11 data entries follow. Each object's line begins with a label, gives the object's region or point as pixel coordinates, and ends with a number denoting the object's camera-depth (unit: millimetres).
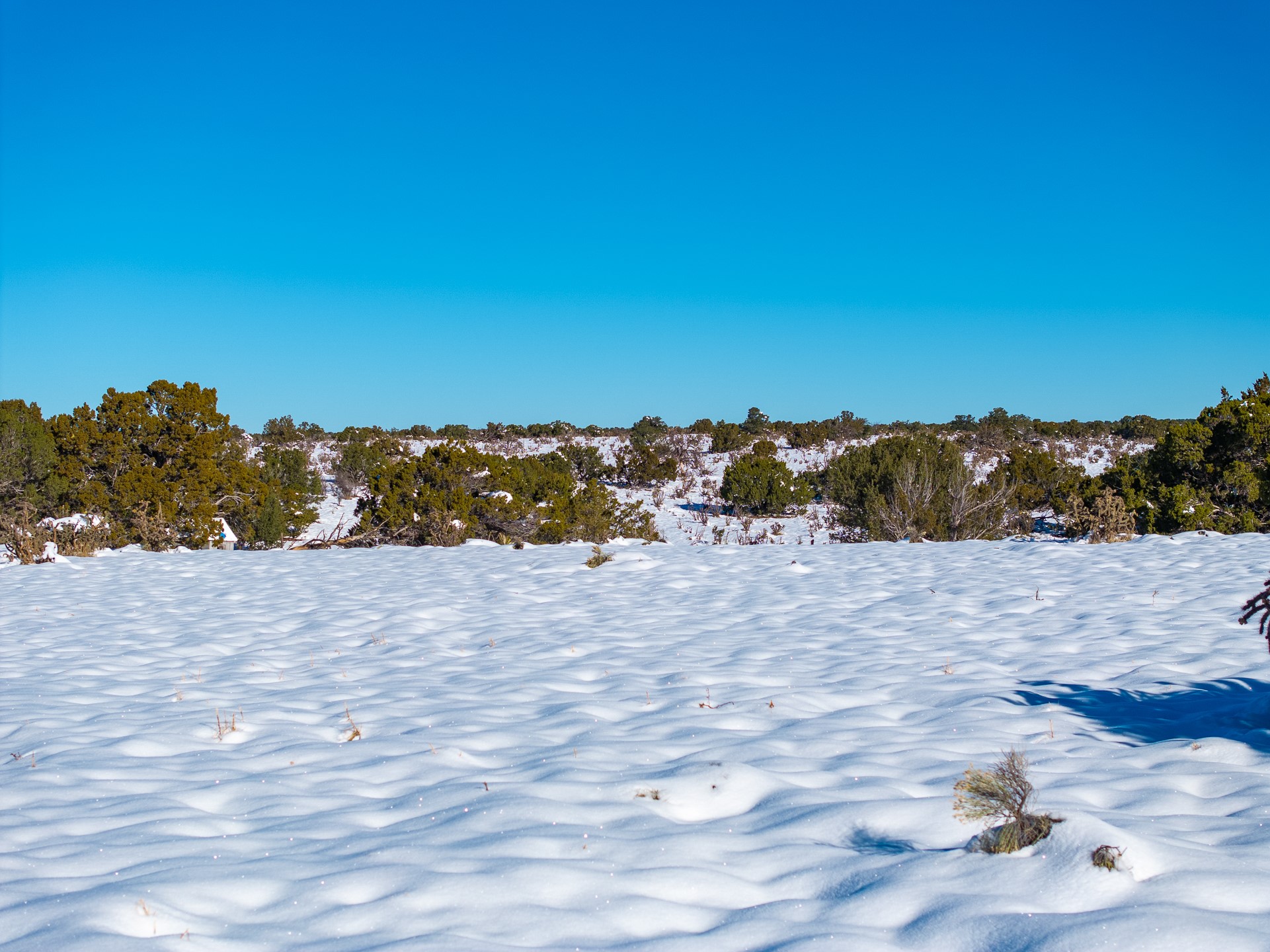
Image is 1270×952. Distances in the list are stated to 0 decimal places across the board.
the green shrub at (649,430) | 34500
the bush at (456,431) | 39625
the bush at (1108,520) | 11812
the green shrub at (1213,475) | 13031
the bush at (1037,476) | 17219
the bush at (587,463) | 26062
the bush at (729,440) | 32031
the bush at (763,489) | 20062
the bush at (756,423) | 38544
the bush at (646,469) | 25219
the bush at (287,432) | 37031
